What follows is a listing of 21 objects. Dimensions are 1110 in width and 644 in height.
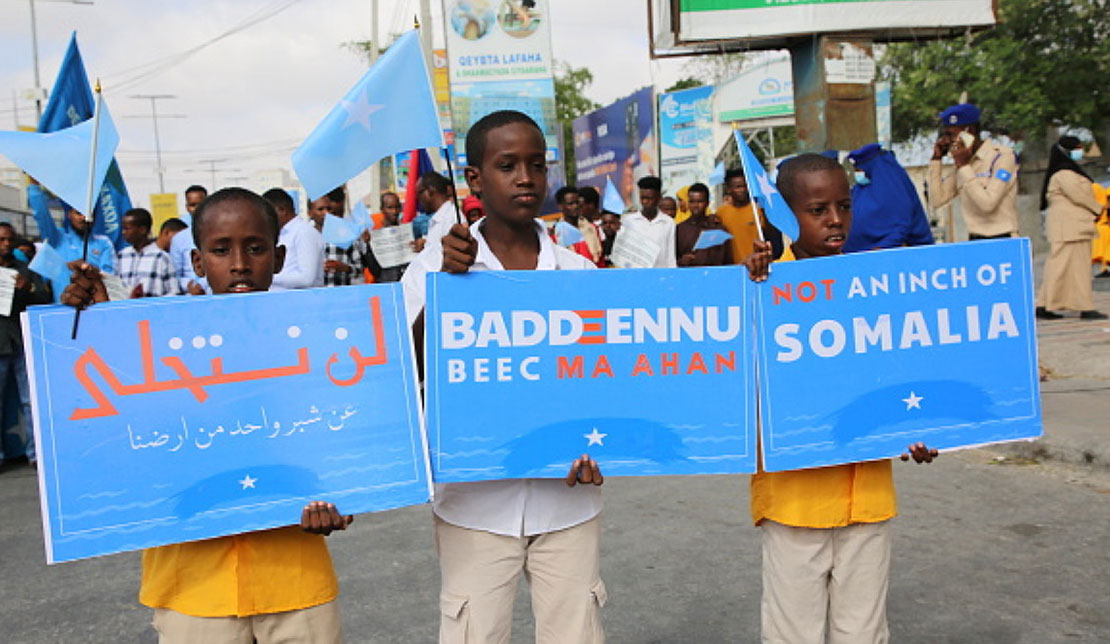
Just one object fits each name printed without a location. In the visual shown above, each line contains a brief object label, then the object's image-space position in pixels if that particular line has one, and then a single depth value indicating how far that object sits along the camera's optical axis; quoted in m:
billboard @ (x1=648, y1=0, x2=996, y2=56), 7.97
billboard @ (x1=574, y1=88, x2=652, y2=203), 32.34
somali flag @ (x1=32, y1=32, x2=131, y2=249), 3.37
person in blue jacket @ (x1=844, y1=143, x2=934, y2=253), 5.46
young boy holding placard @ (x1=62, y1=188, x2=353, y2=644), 2.30
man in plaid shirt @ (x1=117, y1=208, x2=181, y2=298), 7.30
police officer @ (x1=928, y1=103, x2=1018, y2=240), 7.54
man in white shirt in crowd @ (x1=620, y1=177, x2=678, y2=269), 9.10
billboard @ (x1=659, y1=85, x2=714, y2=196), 31.72
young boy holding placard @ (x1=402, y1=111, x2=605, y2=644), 2.47
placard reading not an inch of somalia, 2.67
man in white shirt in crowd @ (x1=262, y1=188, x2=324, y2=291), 6.32
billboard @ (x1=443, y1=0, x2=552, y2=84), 24.30
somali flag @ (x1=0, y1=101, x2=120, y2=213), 2.42
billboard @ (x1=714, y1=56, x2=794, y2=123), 30.16
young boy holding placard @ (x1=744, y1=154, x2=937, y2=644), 2.63
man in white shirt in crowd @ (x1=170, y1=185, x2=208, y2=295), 7.85
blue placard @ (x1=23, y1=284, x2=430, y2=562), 2.31
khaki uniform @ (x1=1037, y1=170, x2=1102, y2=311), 9.35
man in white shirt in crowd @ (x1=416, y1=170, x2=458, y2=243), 7.34
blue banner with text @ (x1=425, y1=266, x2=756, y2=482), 2.51
